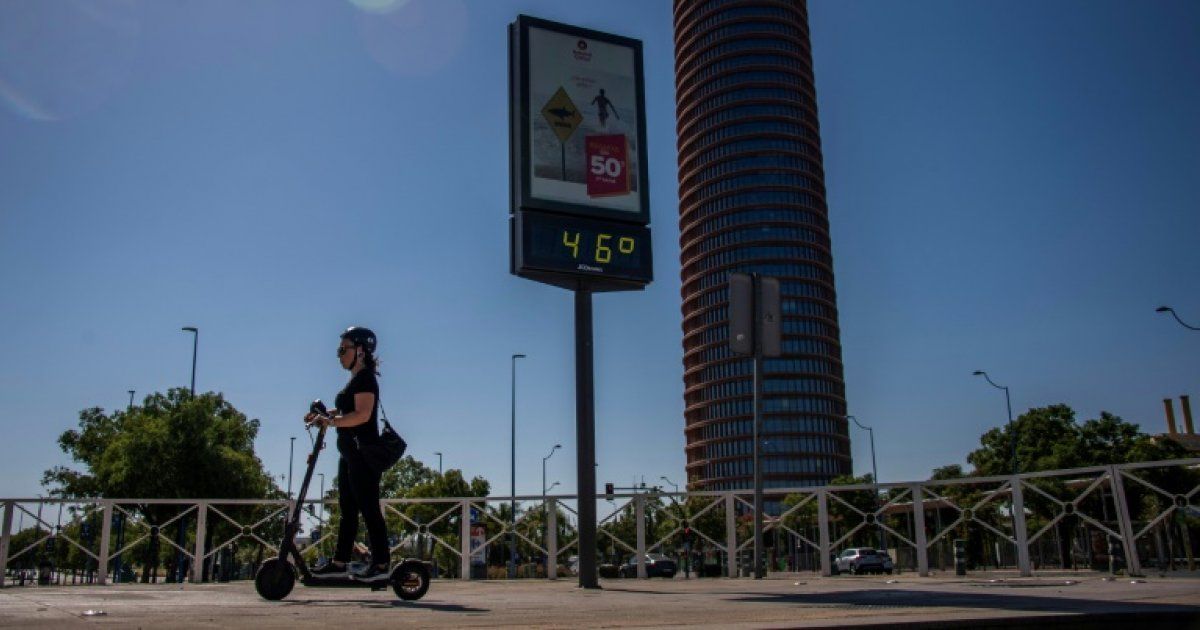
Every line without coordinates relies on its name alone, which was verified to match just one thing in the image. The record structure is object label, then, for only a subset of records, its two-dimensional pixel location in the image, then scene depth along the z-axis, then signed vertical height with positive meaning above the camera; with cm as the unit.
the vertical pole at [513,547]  1817 -76
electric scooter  705 -40
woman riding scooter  721 +52
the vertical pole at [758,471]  1603 +84
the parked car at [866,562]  4116 -216
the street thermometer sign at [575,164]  1366 +545
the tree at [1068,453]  4582 +325
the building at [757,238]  14412 +4514
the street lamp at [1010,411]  5468 +600
